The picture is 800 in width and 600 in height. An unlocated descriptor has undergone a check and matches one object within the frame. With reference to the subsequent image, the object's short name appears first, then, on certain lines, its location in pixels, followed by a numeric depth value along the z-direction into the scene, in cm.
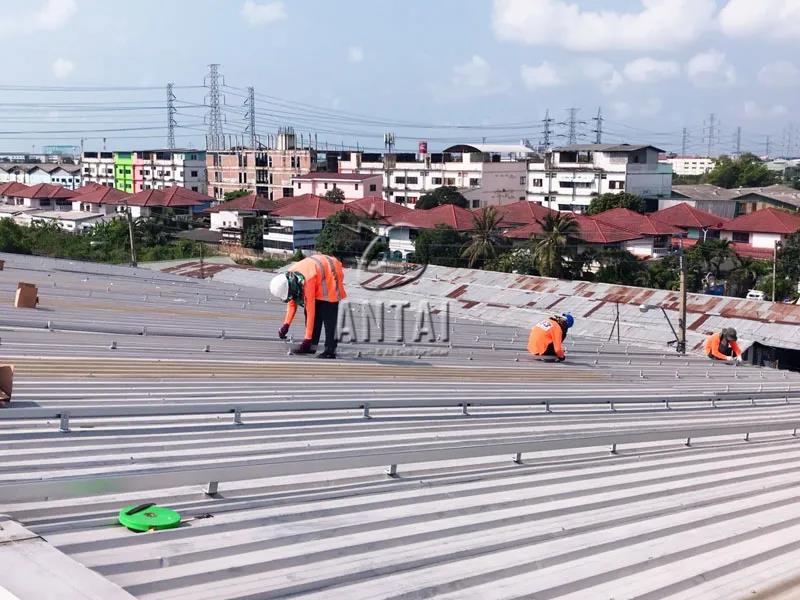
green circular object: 321
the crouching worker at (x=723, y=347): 1406
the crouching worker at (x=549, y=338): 1077
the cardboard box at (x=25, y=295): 937
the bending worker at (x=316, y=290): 809
